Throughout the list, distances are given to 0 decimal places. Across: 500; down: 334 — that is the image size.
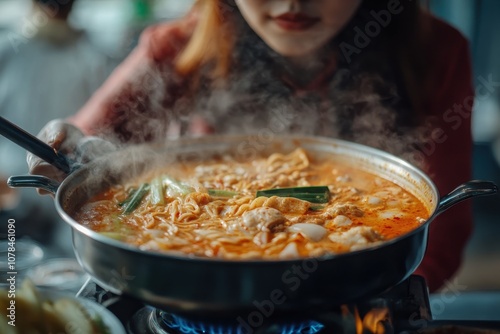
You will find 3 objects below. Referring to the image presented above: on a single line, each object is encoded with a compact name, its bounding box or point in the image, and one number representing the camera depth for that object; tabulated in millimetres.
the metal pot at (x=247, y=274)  634
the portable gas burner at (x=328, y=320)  692
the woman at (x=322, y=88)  985
